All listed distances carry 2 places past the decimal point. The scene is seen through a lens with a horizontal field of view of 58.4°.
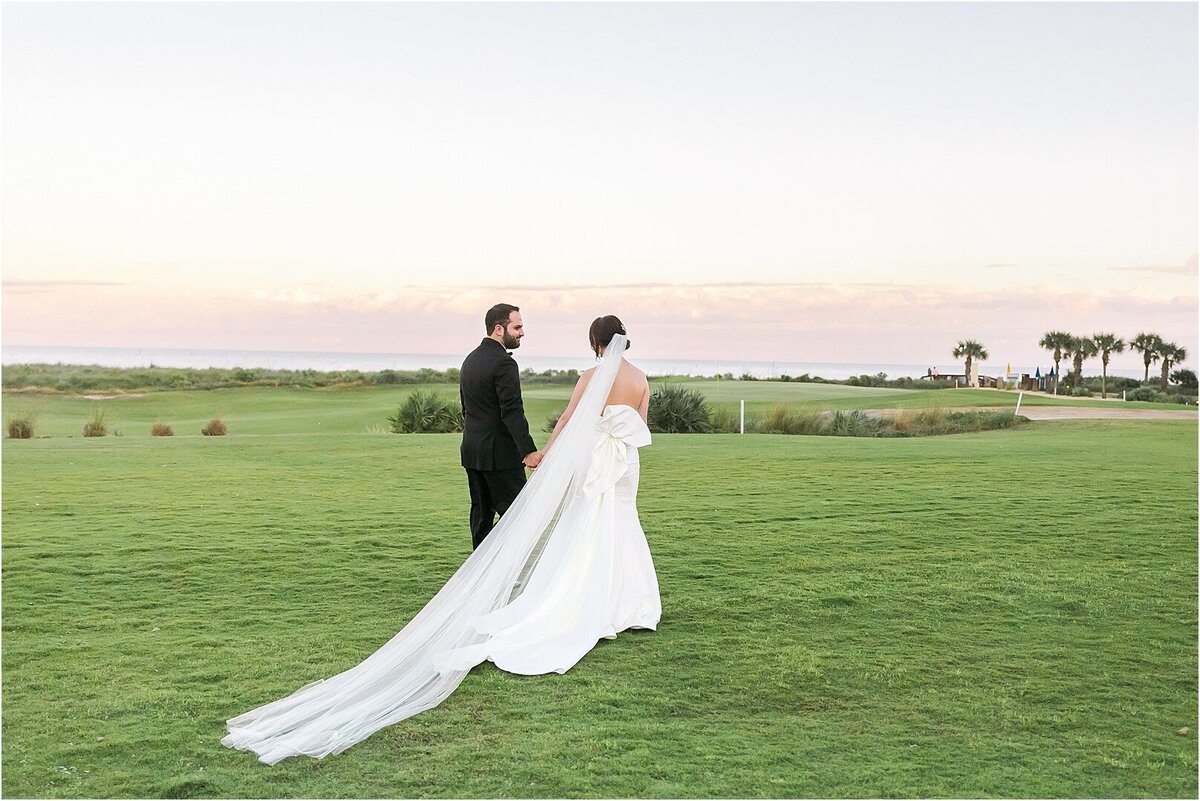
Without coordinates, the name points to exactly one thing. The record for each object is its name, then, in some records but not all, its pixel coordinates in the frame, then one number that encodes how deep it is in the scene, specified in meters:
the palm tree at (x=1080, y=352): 47.59
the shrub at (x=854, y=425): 27.81
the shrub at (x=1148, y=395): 42.31
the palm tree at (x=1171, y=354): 44.75
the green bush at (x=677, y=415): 26.97
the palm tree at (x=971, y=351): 51.32
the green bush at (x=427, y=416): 27.12
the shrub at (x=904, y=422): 28.94
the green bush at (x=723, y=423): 27.48
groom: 8.16
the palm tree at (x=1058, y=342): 48.72
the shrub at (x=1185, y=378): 43.85
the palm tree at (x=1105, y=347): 45.34
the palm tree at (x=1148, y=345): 44.75
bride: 6.16
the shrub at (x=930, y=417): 29.19
